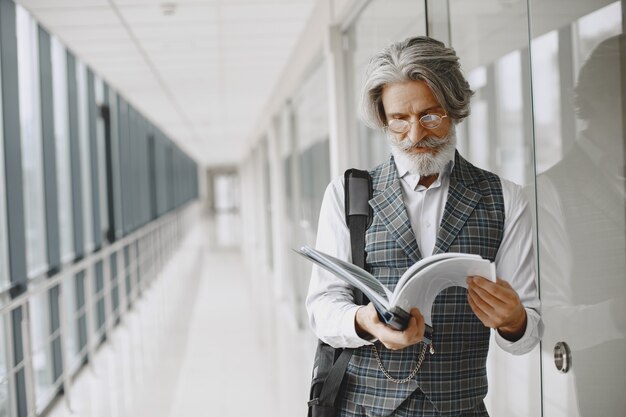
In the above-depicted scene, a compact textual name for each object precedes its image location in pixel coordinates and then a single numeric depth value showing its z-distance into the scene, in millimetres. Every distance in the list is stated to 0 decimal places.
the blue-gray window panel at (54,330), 4391
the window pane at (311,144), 4209
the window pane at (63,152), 5031
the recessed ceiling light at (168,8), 3946
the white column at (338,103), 3426
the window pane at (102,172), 6898
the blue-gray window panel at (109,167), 6863
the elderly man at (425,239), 1179
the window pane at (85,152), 5860
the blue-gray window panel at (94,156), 6121
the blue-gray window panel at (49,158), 4387
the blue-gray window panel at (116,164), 7121
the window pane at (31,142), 4102
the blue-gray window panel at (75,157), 5305
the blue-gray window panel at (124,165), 7938
